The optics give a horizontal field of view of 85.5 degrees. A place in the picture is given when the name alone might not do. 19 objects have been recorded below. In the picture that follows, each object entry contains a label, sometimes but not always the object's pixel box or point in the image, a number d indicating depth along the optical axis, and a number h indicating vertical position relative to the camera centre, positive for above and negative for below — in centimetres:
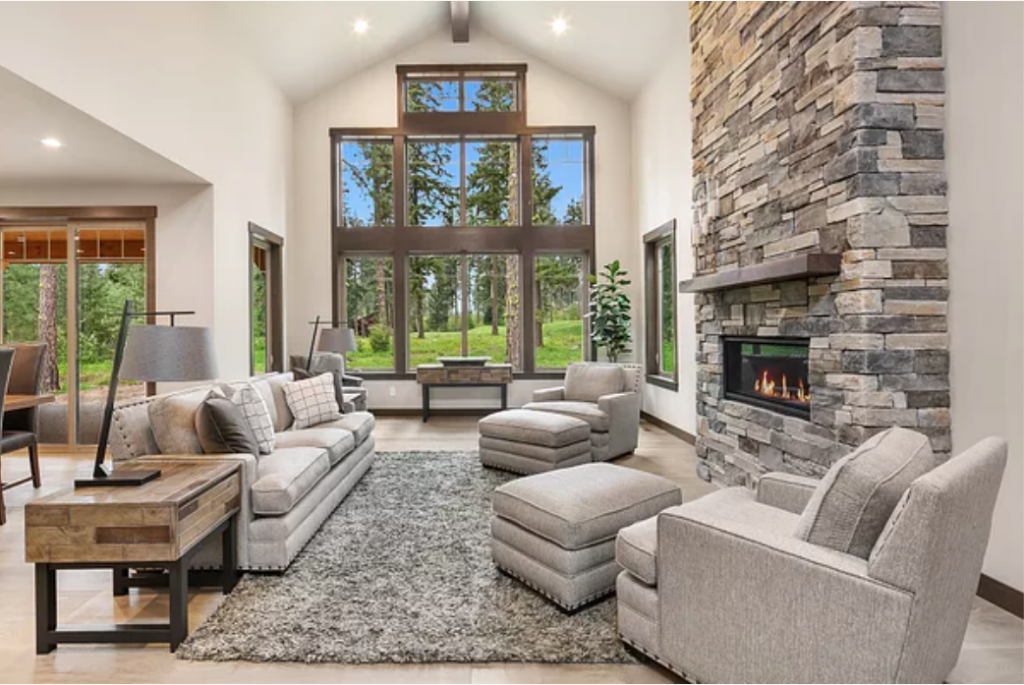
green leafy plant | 696 +24
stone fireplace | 268 +56
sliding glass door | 552 +38
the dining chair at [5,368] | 349 -17
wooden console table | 727 -52
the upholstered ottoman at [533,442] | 448 -88
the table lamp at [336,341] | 568 -4
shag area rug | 209 -118
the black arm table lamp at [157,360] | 227 -9
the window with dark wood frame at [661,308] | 640 +33
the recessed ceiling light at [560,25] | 655 +372
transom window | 777 +344
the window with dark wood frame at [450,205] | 771 +186
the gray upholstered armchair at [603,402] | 496 -65
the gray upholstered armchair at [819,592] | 142 -75
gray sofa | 276 -78
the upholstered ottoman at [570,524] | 235 -83
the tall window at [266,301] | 625 +47
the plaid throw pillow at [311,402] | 434 -51
